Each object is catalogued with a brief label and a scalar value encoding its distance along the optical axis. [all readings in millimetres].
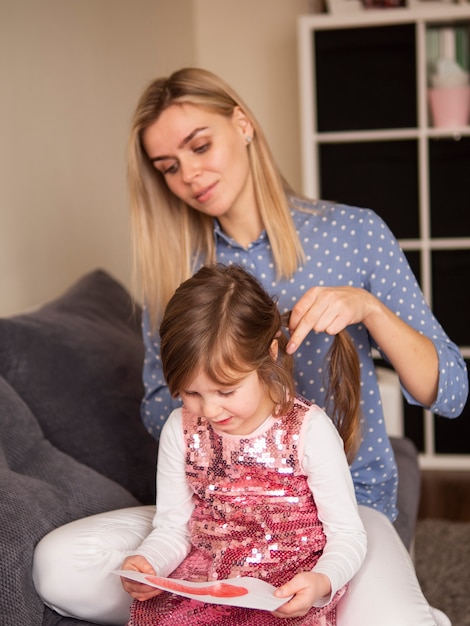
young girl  1295
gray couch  1407
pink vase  3473
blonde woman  1601
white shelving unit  3404
